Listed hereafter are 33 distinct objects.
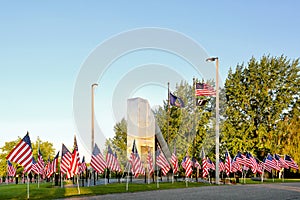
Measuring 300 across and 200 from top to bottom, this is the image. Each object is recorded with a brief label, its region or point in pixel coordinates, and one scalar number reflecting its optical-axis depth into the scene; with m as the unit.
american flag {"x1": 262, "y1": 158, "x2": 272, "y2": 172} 39.44
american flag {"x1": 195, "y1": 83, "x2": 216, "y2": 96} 34.09
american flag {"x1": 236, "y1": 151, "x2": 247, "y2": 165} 36.97
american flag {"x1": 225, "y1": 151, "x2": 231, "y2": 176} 34.30
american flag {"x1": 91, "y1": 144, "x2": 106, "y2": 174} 26.88
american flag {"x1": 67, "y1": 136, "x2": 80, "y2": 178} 21.42
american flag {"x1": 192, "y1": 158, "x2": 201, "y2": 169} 39.12
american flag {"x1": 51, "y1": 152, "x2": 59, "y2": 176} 30.73
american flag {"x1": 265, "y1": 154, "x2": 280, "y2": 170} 39.31
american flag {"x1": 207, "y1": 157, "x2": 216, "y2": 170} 38.20
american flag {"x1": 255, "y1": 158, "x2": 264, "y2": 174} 39.35
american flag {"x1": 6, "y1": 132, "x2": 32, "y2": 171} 18.61
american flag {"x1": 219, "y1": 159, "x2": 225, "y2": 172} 38.69
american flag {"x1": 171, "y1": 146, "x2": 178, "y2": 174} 33.03
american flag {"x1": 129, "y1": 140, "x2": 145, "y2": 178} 28.27
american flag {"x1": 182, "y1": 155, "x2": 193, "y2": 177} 29.09
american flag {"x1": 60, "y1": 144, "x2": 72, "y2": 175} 23.97
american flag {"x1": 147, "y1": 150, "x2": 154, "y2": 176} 30.84
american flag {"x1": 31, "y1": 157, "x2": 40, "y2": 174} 33.03
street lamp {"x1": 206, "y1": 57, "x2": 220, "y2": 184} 32.90
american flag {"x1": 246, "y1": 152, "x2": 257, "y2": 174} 37.11
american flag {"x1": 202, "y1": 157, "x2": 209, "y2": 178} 33.93
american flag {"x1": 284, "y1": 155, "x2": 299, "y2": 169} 41.75
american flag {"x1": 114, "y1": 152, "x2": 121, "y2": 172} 31.95
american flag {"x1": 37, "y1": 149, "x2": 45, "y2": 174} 32.78
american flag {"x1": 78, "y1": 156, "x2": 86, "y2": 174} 33.46
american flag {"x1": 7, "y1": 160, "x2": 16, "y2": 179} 38.28
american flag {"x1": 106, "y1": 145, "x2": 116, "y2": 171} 29.72
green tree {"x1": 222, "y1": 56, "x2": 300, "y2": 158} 53.72
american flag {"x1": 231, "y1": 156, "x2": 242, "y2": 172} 36.59
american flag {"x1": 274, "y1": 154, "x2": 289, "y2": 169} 41.53
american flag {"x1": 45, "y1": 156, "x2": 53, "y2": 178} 32.23
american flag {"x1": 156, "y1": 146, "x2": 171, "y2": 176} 29.27
